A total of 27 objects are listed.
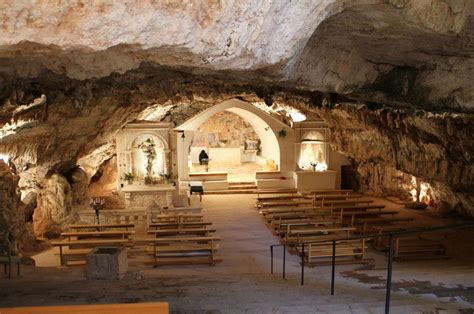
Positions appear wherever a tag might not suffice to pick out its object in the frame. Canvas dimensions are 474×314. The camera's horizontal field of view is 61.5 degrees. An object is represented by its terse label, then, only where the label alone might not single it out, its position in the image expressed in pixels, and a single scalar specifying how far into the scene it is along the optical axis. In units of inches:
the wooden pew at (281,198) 655.8
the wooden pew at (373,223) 511.2
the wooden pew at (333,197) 675.4
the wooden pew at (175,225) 480.1
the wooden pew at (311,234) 443.7
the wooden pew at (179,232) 440.1
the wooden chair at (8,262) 316.5
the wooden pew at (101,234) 437.3
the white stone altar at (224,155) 992.9
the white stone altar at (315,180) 822.5
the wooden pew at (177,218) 516.3
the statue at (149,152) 759.1
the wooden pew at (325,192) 718.1
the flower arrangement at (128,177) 733.3
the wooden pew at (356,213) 562.6
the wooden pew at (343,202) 627.5
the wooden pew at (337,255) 406.0
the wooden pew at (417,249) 436.8
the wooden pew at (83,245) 419.5
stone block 317.7
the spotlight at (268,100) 455.4
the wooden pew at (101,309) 162.4
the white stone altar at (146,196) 701.9
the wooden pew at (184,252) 409.4
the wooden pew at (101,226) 458.5
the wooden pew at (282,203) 617.0
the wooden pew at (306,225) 493.0
